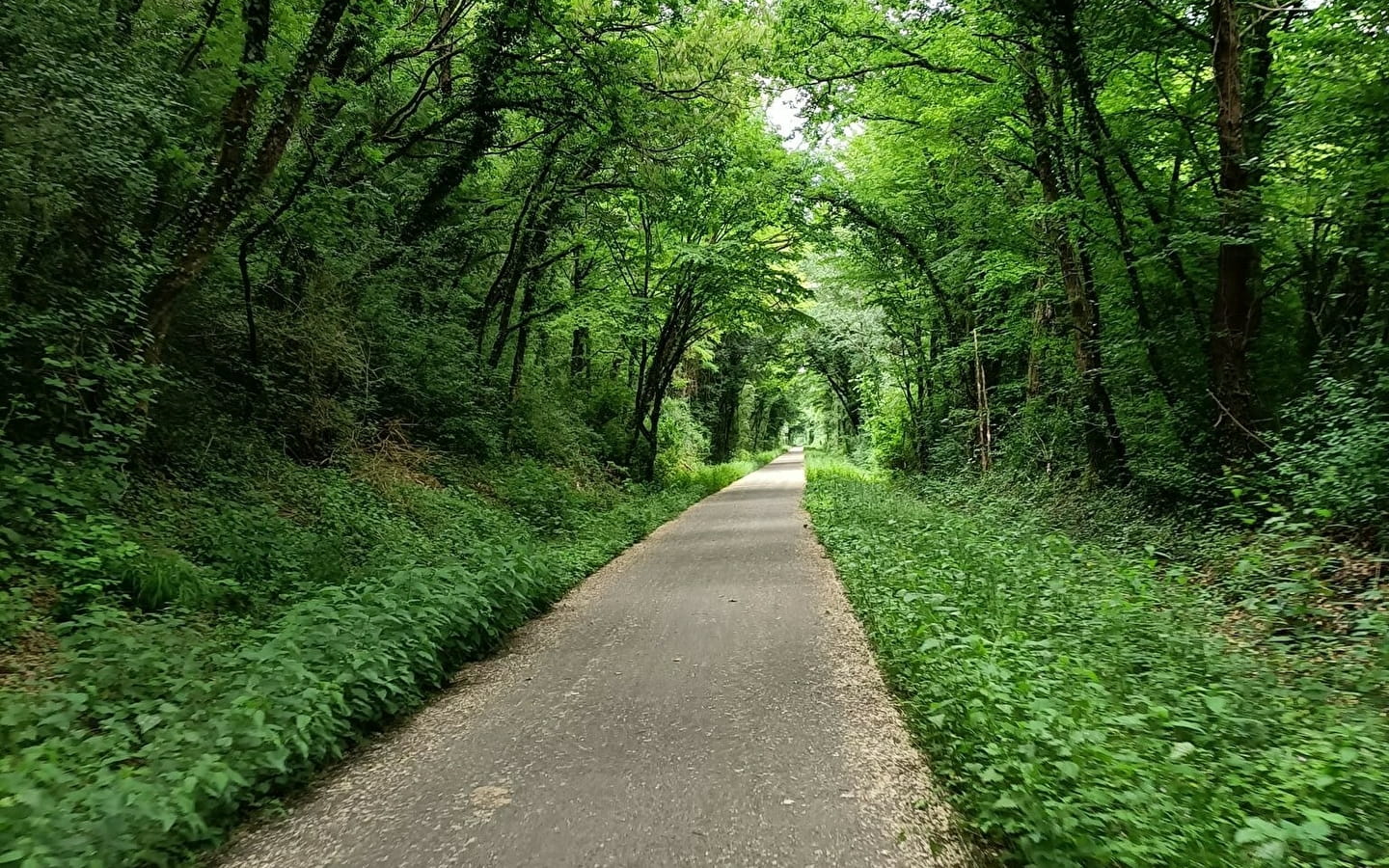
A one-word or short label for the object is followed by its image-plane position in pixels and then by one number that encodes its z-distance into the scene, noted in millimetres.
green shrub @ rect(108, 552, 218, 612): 5012
